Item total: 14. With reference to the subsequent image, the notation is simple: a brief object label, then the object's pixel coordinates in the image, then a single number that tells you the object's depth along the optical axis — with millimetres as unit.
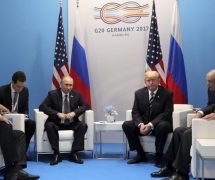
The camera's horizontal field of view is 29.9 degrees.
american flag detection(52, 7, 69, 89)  6926
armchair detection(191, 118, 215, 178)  4156
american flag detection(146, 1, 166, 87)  6781
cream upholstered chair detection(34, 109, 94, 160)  5711
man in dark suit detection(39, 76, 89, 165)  5637
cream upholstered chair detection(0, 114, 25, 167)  5027
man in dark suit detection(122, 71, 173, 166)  5410
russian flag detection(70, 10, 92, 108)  7035
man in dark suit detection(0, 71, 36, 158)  5785
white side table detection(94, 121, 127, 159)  5965
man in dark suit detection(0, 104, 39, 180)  4484
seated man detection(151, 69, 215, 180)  4289
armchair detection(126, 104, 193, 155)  5401
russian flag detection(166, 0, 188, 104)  6734
